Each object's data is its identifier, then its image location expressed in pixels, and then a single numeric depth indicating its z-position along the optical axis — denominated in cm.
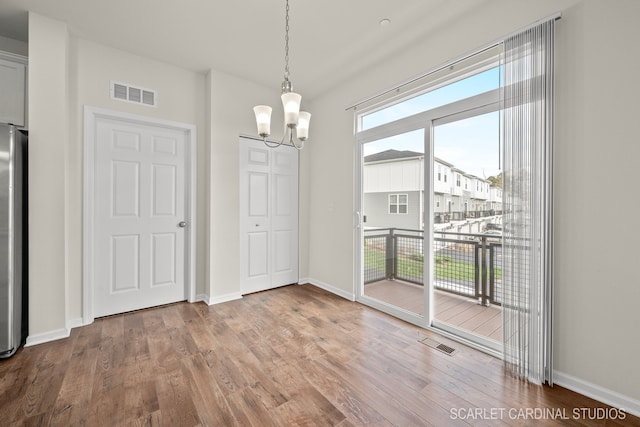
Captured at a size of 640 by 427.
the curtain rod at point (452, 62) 187
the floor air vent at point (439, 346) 229
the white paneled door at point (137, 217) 293
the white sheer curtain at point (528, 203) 186
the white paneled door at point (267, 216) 378
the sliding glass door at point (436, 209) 233
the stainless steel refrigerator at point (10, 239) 214
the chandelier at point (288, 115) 198
